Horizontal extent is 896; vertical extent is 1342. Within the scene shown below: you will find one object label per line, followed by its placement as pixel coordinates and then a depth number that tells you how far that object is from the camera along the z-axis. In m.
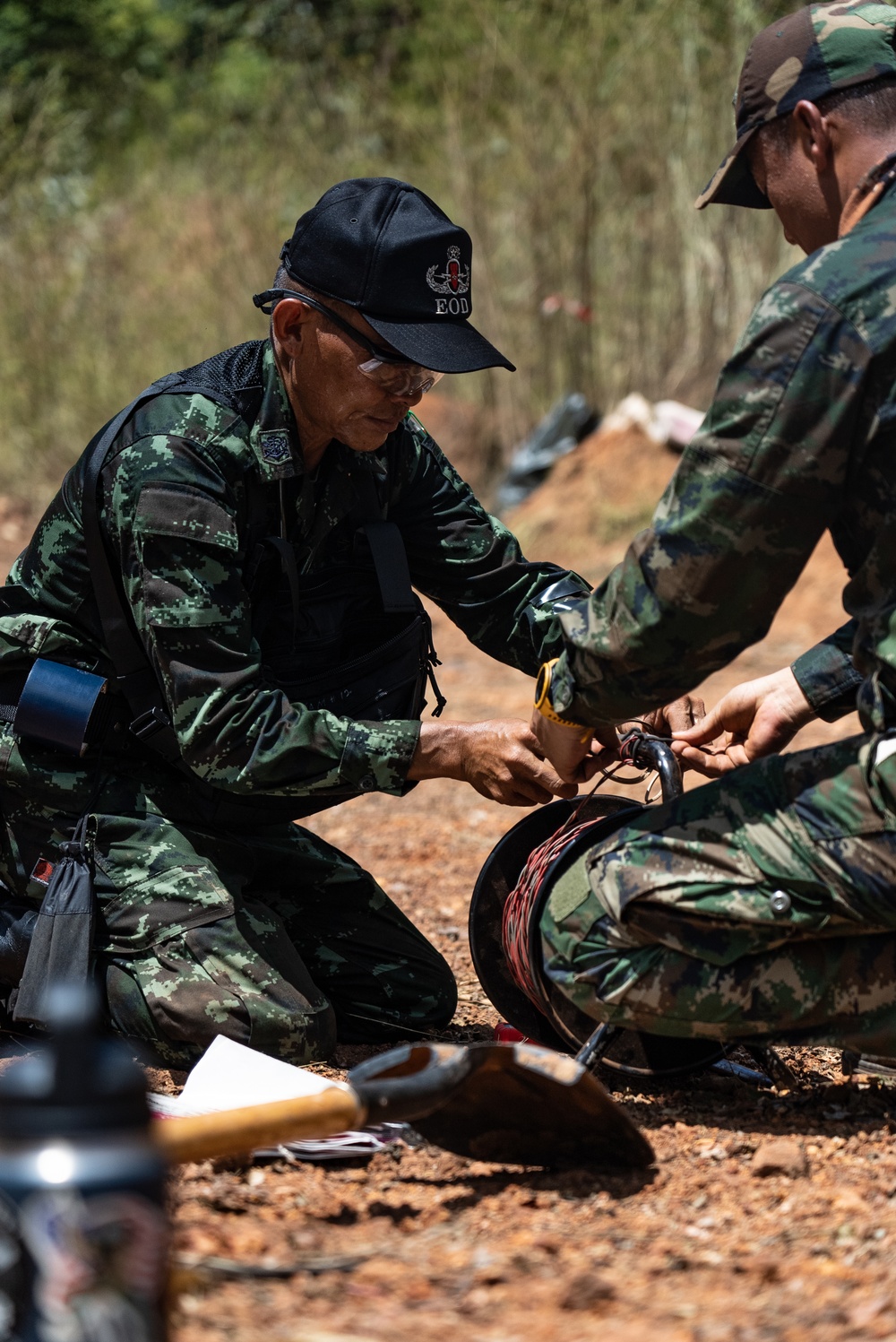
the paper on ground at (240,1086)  2.68
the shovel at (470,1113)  2.07
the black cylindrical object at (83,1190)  1.48
